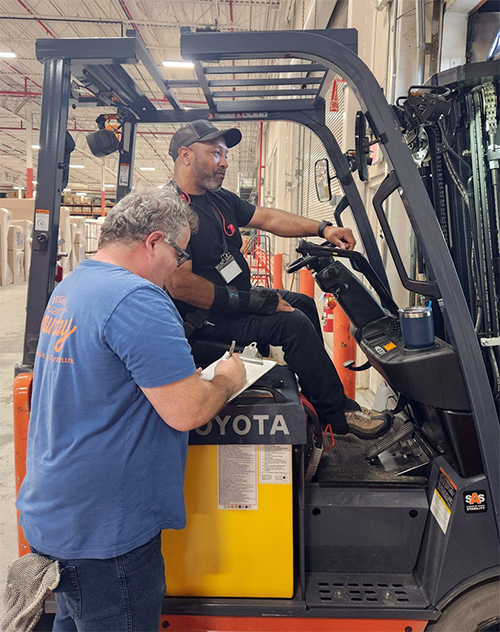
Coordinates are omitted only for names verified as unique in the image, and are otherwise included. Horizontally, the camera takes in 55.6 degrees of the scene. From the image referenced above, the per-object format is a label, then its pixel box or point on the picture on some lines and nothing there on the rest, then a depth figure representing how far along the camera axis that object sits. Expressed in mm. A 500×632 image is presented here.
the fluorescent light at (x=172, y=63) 11411
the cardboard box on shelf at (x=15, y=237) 13562
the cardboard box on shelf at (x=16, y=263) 14125
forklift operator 2367
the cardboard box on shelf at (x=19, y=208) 15281
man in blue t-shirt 1409
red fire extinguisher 4281
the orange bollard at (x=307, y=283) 6099
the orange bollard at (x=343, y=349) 4172
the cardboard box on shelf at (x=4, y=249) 12633
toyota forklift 1811
